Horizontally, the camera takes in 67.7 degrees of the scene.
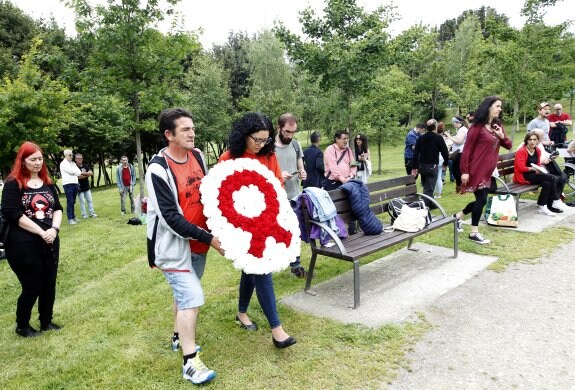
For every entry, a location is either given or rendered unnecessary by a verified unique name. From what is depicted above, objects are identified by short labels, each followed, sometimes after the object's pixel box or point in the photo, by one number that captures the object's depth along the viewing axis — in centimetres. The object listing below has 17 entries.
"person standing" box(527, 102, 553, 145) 1099
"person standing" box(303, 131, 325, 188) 687
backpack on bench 564
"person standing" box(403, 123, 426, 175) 1147
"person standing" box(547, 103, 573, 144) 1260
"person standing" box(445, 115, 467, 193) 1052
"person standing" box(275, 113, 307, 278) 490
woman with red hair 411
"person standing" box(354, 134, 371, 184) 948
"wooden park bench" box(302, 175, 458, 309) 439
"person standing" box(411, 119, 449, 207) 874
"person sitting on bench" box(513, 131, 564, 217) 801
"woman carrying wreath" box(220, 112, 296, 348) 346
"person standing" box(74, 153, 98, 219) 1155
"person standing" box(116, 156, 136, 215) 1205
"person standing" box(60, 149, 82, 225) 1091
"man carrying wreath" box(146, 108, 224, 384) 299
